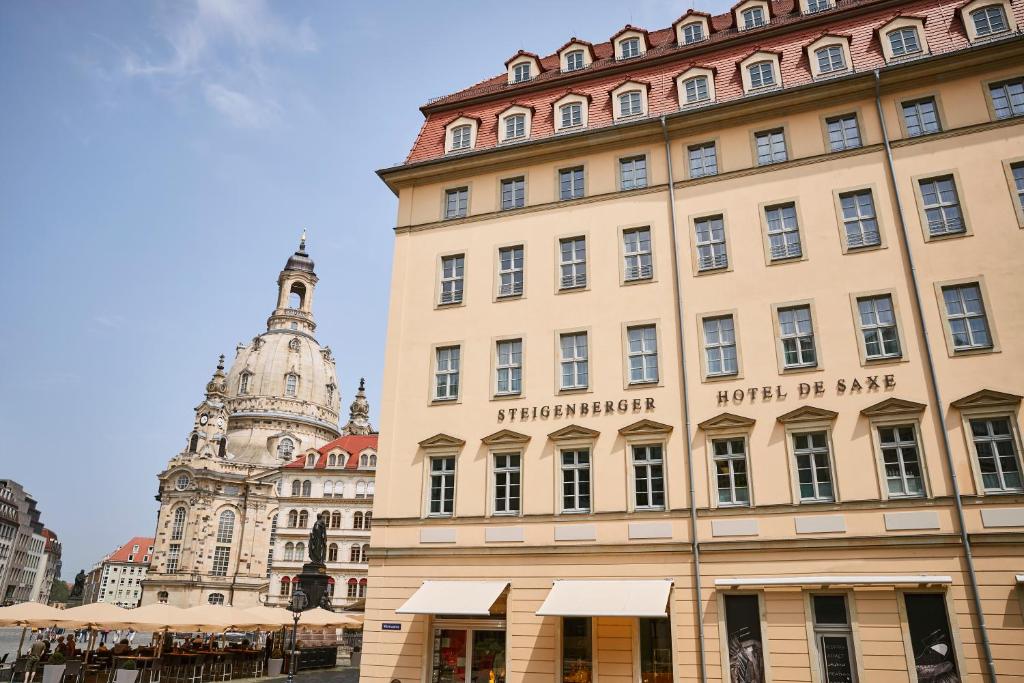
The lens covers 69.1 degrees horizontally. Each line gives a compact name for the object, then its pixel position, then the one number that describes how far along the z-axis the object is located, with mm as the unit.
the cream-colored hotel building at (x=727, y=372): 18422
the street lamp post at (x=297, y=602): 26273
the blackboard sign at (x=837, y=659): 17797
